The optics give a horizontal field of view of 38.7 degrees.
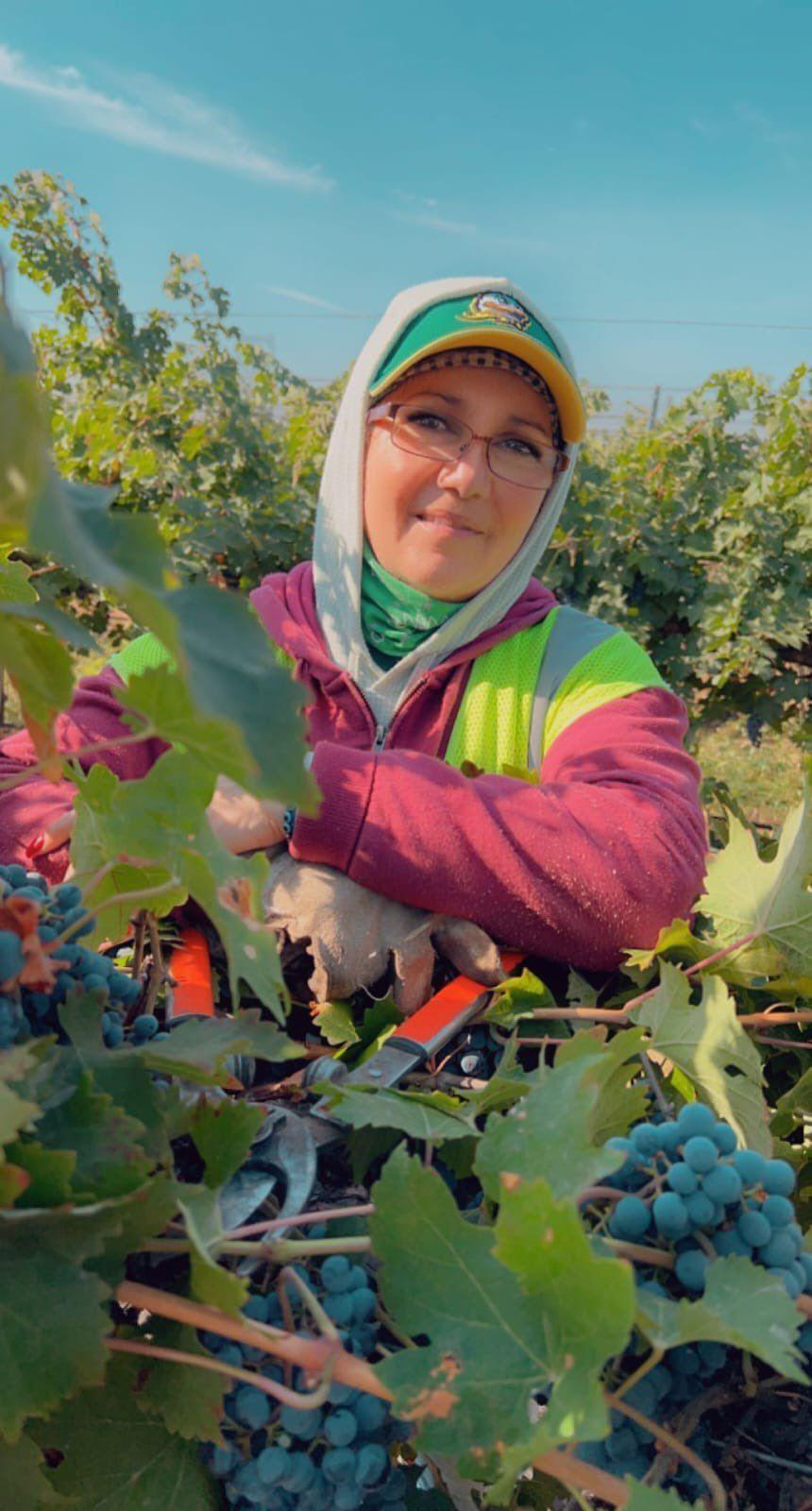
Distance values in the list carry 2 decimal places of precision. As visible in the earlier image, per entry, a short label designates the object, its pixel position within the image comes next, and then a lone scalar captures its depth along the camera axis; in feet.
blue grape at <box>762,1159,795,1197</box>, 1.76
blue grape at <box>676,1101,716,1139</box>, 1.80
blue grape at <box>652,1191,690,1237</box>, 1.63
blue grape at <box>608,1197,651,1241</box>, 1.65
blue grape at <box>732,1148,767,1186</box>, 1.76
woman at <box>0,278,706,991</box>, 4.54
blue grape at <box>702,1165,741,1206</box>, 1.68
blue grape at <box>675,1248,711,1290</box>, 1.59
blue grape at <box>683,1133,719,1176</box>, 1.70
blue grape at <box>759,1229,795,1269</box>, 1.66
